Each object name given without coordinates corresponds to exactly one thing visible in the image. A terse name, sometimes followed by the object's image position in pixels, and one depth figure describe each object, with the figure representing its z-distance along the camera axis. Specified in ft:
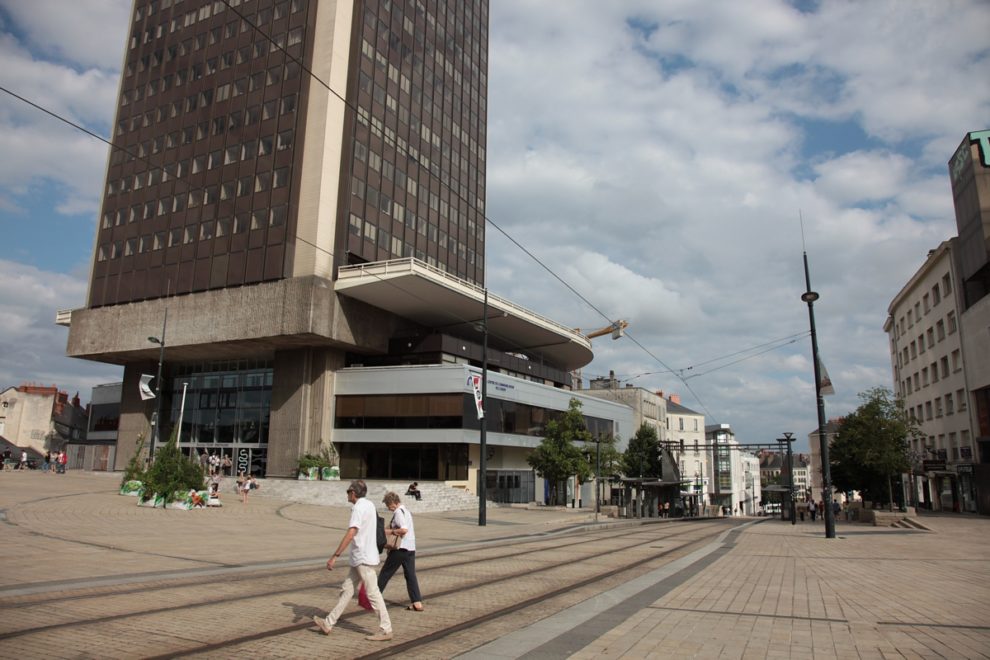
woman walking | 26.99
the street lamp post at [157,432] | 123.27
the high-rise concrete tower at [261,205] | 147.74
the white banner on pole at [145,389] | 141.22
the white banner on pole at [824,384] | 78.28
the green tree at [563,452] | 138.51
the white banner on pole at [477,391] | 92.22
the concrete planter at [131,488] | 94.34
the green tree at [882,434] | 126.00
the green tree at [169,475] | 81.92
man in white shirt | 23.22
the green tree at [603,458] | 146.41
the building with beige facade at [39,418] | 254.27
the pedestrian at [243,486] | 100.40
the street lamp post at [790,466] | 139.70
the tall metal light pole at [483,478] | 87.79
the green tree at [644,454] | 221.25
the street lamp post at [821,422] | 70.20
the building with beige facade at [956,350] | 135.23
